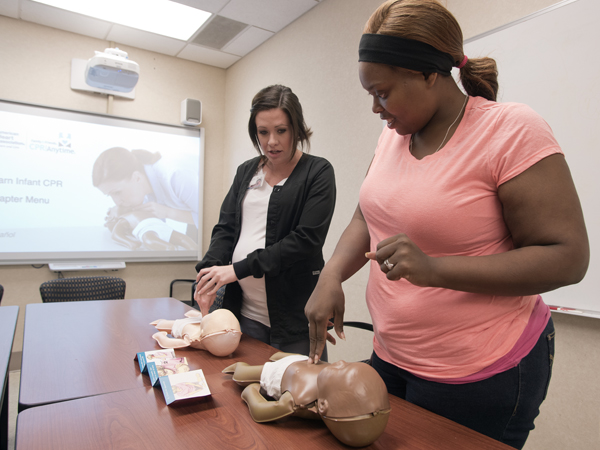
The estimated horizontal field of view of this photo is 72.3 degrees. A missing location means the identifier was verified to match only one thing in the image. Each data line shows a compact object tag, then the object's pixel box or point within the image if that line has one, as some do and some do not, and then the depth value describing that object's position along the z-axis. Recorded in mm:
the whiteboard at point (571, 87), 1690
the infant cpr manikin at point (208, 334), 1150
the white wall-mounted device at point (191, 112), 4266
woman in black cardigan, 1427
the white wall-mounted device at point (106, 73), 3402
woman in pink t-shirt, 679
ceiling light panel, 3369
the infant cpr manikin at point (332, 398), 649
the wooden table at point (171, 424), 688
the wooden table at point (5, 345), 1141
